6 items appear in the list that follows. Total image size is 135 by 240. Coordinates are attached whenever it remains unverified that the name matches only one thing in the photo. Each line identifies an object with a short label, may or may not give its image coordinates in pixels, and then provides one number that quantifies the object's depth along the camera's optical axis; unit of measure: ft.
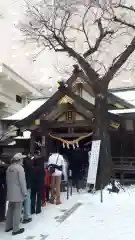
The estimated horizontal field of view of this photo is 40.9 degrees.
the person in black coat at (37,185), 16.94
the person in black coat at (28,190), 16.08
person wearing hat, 14.32
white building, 42.21
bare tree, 25.62
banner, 23.53
